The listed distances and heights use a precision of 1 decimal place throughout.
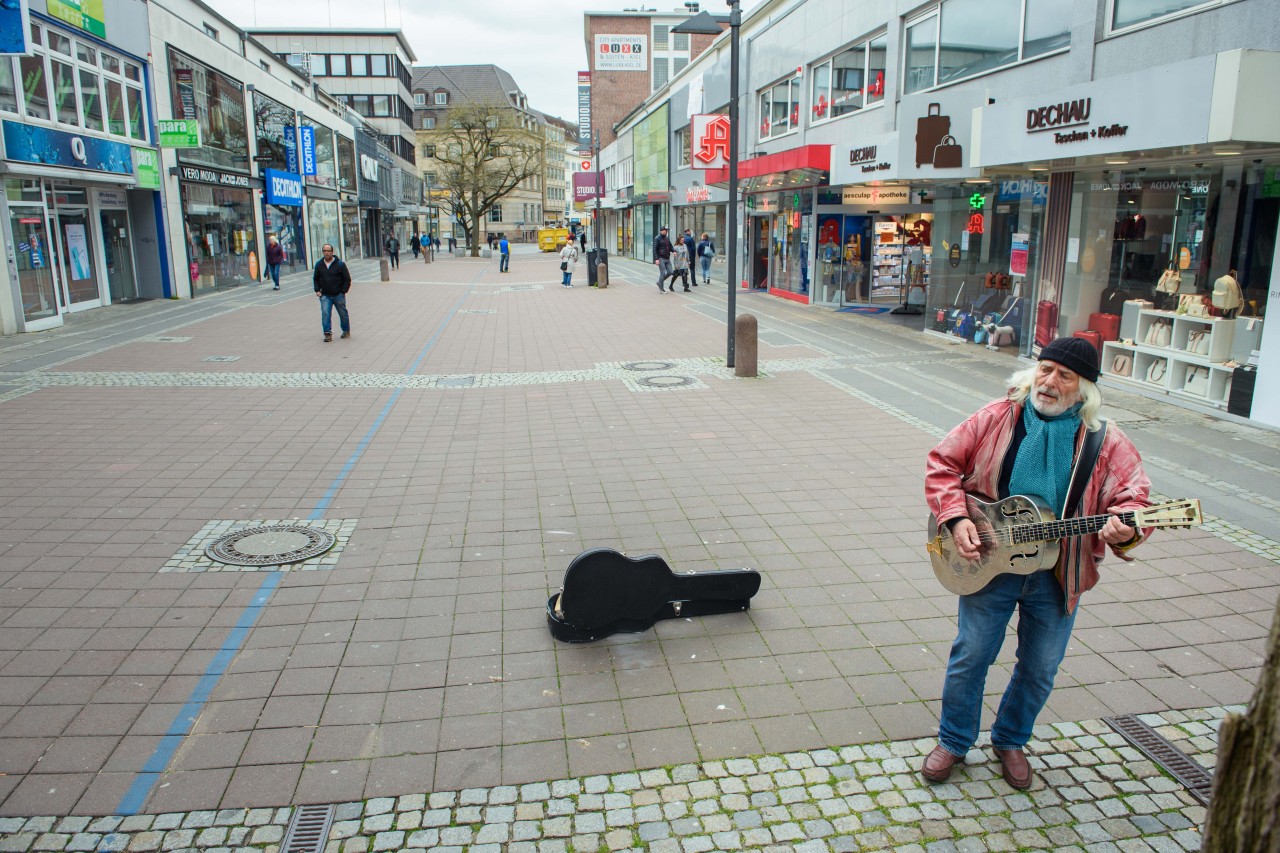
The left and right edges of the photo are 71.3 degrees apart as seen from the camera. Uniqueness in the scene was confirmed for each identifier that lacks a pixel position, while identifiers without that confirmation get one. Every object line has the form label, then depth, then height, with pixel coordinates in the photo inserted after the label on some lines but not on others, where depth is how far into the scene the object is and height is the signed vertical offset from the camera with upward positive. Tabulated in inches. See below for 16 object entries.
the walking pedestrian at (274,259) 1149.7 -23.6
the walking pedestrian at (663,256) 1108.1 -19.7
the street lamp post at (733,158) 487.2 +45.7
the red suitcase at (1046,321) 514.9 -46.6
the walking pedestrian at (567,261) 1229.1 -28.4
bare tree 2502.5 +255.9
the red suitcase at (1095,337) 478.3 -51.7
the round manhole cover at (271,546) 236.4 -82.5
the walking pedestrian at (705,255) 1178.0 -19.5
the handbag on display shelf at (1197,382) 408.2 -64.7
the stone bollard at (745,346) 486.9 -57.0
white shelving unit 399.5 -54.7
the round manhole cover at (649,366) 532.7 -74.7
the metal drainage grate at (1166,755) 145.8 -86.6
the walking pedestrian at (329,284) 625.6 -30.3
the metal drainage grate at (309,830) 130.6 -86.8
